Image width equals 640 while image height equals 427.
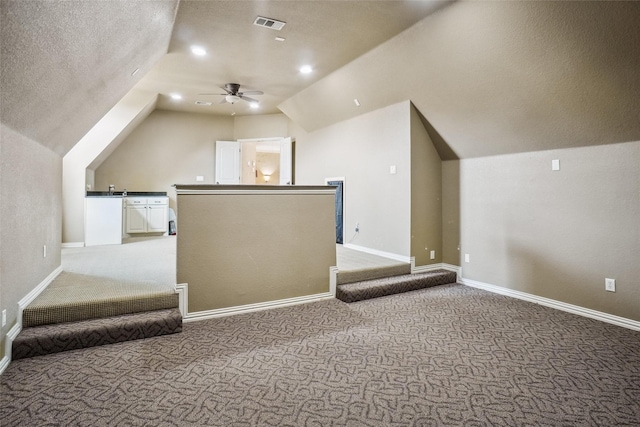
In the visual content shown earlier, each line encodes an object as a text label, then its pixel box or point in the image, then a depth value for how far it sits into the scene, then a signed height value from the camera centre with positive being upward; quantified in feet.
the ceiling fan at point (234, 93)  19.07 +6.89
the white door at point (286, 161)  26.21 +4.19
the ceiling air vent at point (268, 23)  11.78 +6.90
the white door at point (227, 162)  28.07 +4.36
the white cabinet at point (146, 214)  23.04 -0.02
